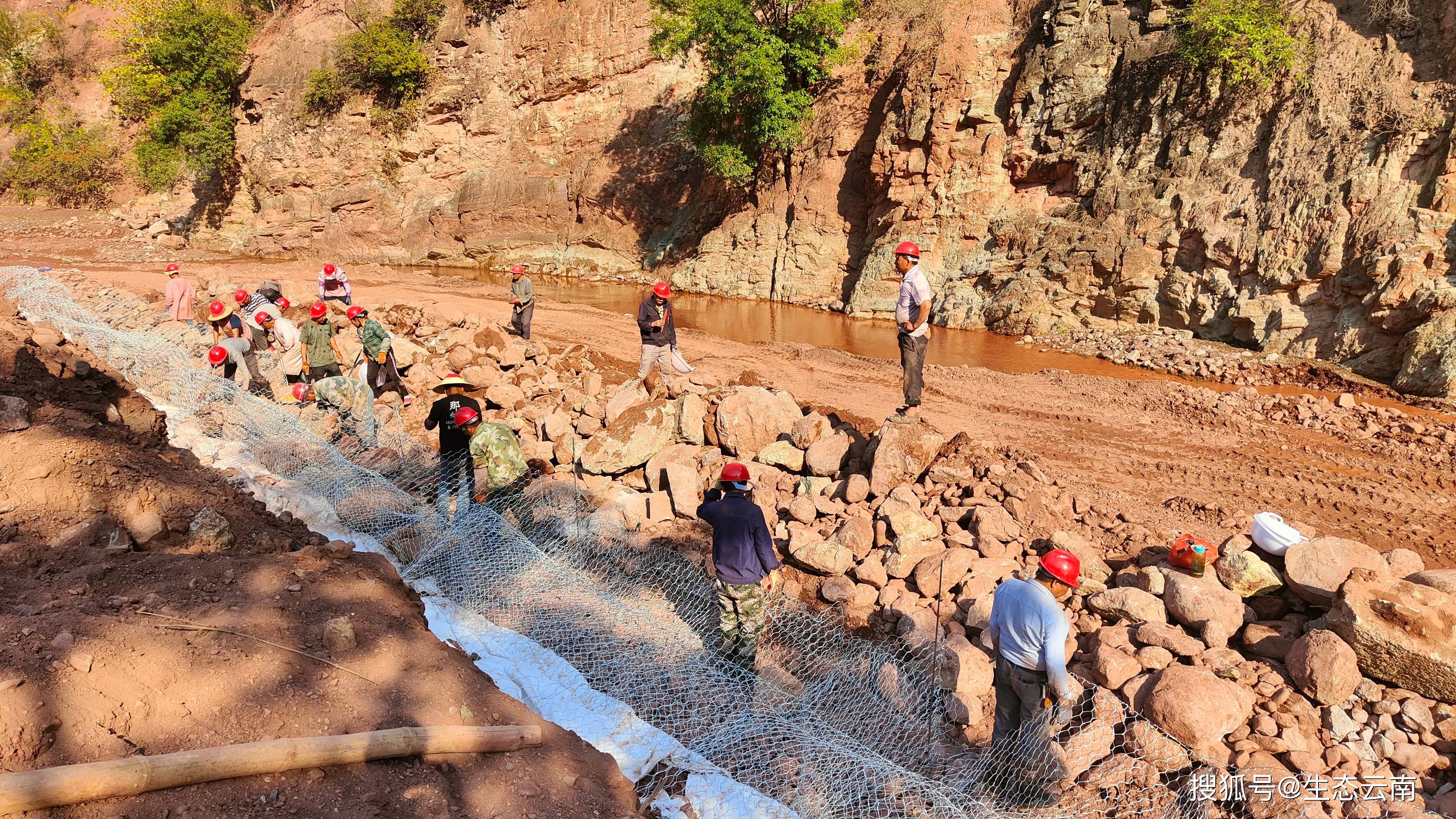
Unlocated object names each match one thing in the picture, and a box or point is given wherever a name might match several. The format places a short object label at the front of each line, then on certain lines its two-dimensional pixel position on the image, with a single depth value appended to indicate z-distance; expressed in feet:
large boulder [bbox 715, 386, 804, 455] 24.61
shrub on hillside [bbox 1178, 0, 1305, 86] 38.01
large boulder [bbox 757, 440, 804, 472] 23.80
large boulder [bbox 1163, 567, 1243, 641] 14.97
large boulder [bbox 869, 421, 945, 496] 21.26
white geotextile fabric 11.03
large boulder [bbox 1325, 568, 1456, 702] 12.78
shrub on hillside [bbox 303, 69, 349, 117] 77.66
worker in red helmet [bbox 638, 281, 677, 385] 27.86
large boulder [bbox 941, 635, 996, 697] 14.85
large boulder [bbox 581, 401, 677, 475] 24.79
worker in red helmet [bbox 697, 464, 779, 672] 14.46
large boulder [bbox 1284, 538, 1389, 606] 15.02
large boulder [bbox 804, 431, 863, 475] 22.95
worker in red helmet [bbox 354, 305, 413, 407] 26.32
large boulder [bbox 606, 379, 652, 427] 26.37
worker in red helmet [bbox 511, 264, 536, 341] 35.88
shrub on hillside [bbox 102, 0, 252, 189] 79.05
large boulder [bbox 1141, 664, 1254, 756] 12.75
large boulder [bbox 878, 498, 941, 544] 19.10
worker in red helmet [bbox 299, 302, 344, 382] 25.94
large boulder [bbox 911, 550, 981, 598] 17.60
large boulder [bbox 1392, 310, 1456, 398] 29.53
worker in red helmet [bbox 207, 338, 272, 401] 26.61
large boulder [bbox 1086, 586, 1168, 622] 15.52
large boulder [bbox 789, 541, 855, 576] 18.97
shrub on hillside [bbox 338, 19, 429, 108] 75.92
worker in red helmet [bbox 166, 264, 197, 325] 35.94
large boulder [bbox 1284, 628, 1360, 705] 13.05
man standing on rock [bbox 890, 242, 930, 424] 20.12
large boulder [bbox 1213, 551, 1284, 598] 15.88
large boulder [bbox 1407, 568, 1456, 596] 13.89
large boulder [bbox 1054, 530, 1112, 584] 17.57
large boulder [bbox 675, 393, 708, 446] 25.35
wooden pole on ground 7.18
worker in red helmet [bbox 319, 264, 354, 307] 36.99
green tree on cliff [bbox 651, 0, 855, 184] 52.65
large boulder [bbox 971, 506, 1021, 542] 18.70
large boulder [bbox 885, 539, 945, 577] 18.47
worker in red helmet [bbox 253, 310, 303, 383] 30.22
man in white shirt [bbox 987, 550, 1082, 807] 11.32
